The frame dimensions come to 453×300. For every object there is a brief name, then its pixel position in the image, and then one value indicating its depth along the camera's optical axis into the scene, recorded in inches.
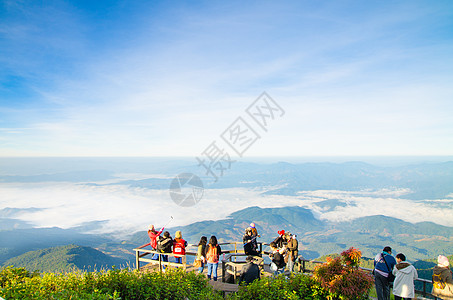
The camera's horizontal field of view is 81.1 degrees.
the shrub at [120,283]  243.2
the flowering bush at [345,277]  269.0
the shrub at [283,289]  266.7
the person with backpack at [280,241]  405.7
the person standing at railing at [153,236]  447.4
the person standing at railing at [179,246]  403.0
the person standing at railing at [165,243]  424.5
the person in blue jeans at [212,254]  381.1
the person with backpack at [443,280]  281.7
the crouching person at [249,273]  309.3
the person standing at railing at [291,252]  393.1
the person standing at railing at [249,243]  375.6
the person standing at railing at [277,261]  382.9
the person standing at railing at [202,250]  385.6
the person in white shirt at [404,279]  297.6
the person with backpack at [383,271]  318.0
